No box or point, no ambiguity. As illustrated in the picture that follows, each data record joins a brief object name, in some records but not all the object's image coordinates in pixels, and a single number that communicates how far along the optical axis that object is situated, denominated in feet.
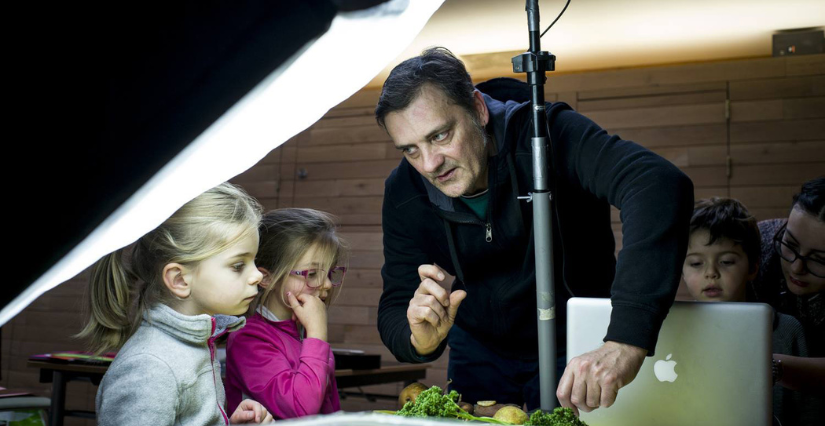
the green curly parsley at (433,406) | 3.04
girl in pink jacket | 4.78
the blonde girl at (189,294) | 3.92
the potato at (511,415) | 3.47
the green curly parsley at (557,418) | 2.77
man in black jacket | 4.42
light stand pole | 3.39
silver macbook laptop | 3.23
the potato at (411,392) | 4.64
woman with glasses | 5.96
